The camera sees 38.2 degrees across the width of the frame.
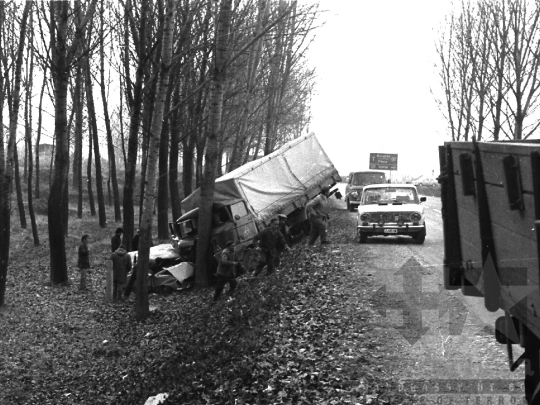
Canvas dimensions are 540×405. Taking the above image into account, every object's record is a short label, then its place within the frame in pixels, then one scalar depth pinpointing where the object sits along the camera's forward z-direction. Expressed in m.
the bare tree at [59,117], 19.70
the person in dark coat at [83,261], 20.85
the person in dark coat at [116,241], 21.41
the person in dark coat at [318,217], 20.89
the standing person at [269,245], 17.95
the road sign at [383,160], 73.56
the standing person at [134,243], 24.20
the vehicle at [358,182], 37.53
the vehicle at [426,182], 83.09
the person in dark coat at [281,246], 18.52
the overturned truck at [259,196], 21.64
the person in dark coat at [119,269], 19.66
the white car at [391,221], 21.95
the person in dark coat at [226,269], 16.97
